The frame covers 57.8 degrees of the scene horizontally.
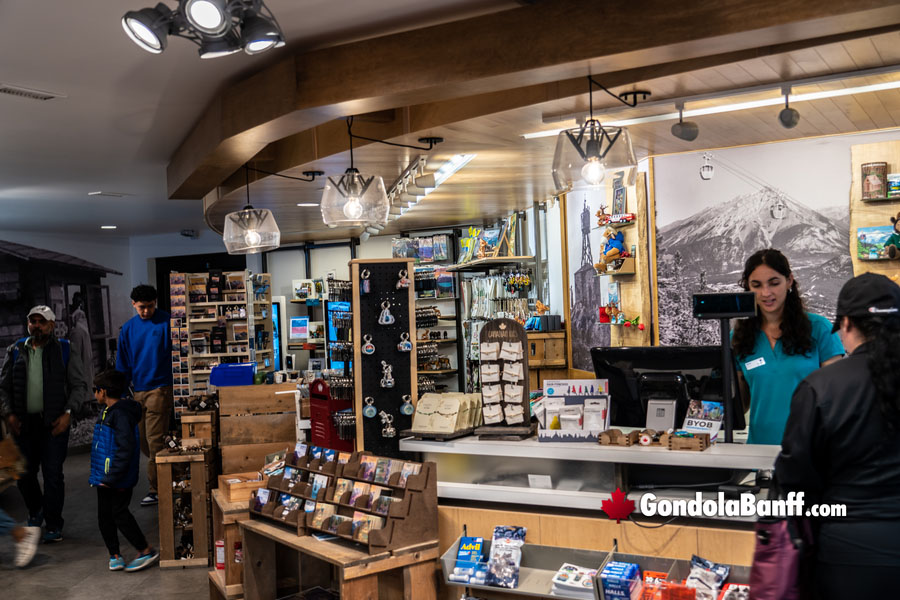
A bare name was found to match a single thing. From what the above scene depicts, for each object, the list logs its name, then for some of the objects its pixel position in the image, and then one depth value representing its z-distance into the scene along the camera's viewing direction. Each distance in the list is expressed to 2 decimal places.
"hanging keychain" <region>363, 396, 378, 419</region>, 4.44
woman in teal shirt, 3.32
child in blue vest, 5.55
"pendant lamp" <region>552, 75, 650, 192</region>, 3.89
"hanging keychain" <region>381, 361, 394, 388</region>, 4.50
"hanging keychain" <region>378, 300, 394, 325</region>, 4.54
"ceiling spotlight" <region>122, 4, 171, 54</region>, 3.05
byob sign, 3.24
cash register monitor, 3.35
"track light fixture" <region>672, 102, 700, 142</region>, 4.75
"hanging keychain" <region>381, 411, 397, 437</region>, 4.49
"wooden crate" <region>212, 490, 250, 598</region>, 4.43
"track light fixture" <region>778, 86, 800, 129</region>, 4.36
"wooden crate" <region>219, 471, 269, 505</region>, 4.61
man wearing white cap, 6.75
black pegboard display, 4.48
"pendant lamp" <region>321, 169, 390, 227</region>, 5.07
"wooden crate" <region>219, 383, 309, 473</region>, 5.21
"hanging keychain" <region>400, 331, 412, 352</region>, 4.54
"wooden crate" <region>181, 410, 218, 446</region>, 6.02
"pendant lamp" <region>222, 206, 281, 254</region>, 5.91
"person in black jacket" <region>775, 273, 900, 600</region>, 2.07
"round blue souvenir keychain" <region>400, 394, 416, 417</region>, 4.49
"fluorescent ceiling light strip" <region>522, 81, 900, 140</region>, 4.48
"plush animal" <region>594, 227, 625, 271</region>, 7.09
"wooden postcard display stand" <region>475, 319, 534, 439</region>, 3.68
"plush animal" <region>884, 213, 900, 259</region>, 5.72
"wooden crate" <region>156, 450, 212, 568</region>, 5.80
